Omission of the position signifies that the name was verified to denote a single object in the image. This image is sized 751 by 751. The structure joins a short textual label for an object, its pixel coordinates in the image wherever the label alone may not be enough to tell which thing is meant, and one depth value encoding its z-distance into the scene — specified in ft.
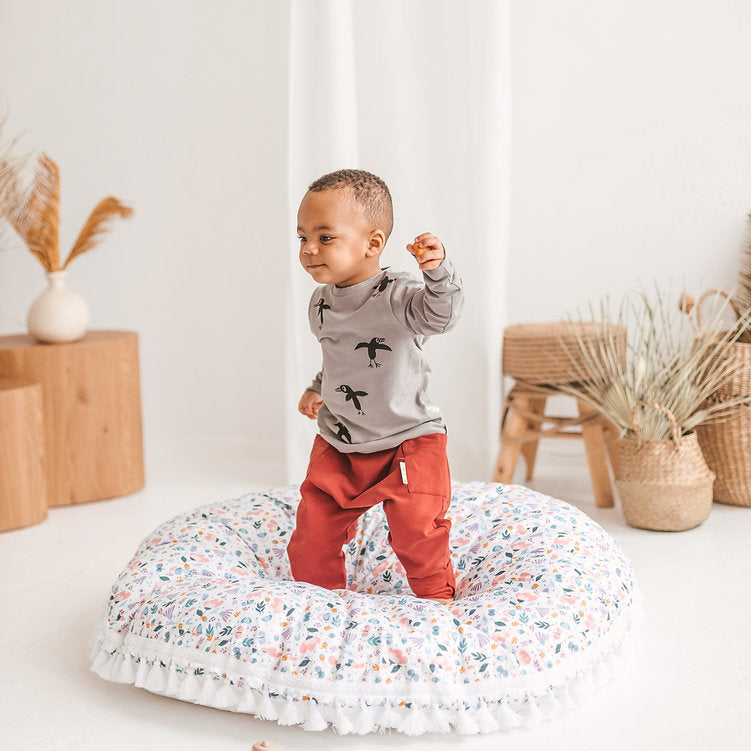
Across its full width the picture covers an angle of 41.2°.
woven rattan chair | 8.79
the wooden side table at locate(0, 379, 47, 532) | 8.66
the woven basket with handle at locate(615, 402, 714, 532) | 8.16
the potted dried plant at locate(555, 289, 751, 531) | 8.20
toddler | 5.57
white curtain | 8.76
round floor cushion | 4.87
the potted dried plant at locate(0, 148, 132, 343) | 9.60
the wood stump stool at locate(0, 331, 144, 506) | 9.43
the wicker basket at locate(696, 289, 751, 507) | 8.52
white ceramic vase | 9.57
